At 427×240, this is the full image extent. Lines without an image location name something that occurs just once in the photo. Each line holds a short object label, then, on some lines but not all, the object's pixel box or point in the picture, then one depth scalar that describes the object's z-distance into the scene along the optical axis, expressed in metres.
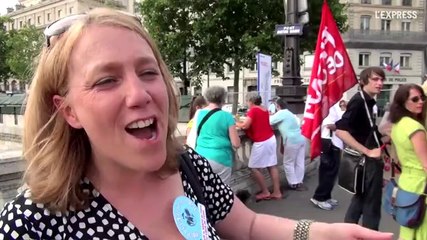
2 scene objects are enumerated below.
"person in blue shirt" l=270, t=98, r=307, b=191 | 7.44
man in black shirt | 4.43
